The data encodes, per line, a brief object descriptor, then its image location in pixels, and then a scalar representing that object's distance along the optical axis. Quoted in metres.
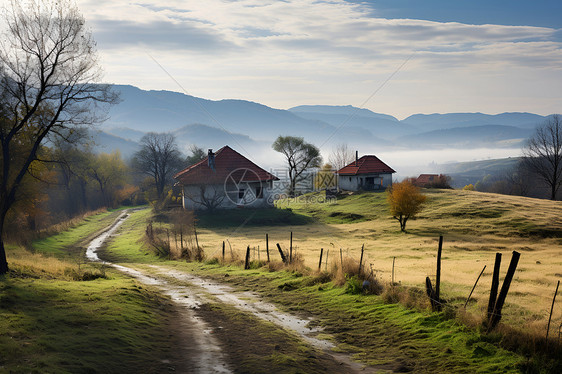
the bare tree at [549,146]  65.61
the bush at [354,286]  16.02
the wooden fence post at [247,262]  24.06
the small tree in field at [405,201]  45.12
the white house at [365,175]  76.62
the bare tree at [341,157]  125.56
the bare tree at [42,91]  16.77
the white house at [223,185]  56.72
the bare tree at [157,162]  80.19
